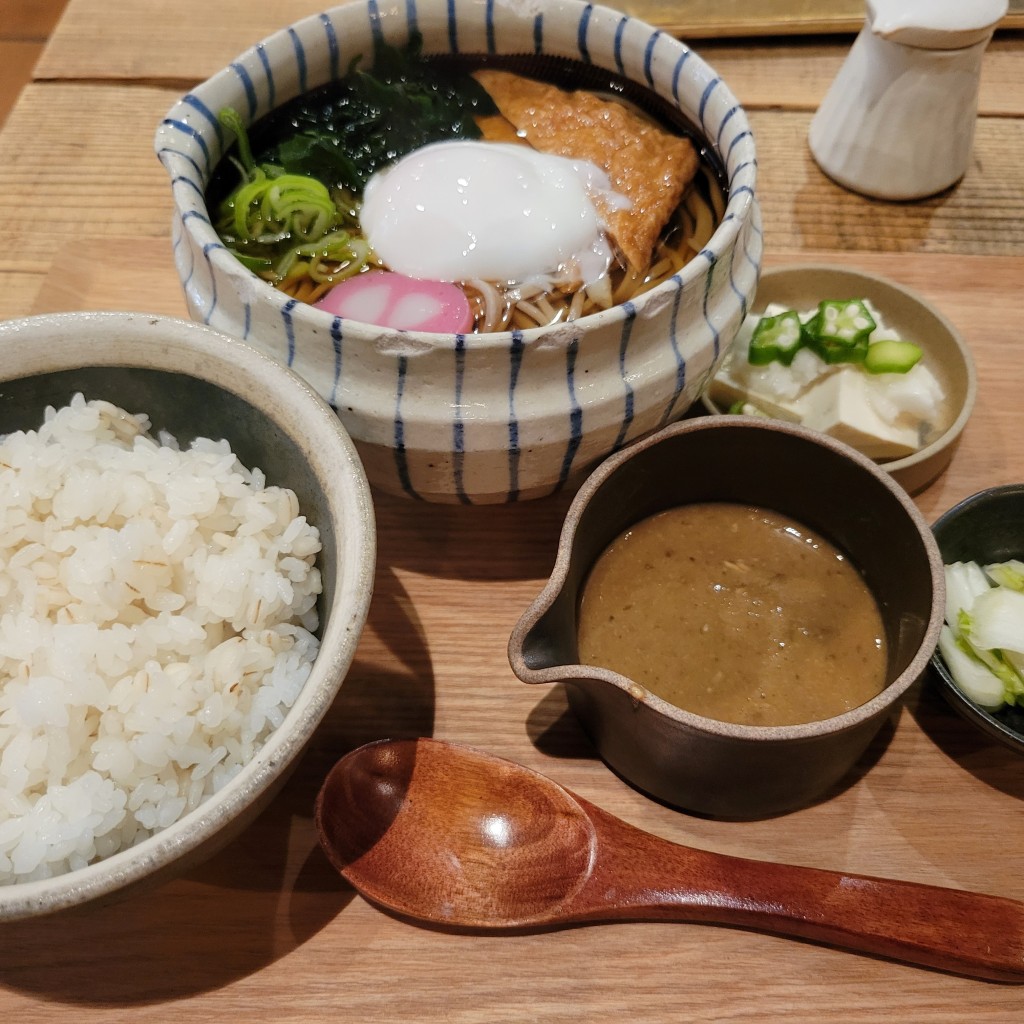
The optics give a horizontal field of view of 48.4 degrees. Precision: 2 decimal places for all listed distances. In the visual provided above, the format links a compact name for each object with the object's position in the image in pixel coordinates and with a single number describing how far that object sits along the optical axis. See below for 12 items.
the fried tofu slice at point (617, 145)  0.33
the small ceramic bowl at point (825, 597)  0.26
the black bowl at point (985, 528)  0.31
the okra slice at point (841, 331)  0.35
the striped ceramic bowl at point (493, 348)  0.28
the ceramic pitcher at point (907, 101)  0.39
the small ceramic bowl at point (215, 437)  0.23
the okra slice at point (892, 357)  0.35
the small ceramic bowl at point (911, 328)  0.34
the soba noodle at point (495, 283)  0.32
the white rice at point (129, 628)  0.25
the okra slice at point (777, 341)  0.36
